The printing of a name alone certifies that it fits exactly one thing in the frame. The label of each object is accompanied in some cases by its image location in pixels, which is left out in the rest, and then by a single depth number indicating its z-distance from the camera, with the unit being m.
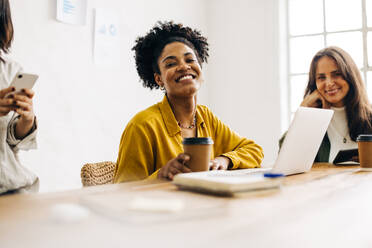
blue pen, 0.80
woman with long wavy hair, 1.99
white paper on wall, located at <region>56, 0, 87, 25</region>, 2.33
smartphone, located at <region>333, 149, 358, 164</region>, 1.66
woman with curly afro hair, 1.42
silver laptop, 1.08
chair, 1.62
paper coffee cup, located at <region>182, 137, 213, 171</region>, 1.11
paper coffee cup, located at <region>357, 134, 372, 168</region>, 1.35
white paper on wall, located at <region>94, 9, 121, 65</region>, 2.60
